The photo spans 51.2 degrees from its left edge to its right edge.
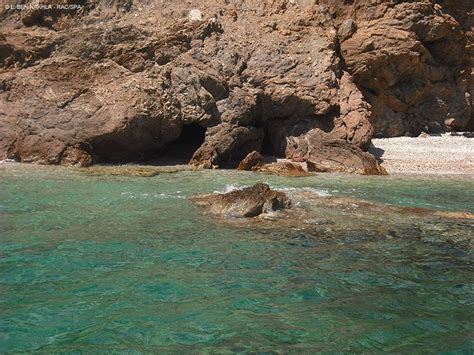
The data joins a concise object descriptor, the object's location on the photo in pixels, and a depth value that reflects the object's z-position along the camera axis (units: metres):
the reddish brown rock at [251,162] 18.78
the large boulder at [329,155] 18.53
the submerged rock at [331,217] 8.27
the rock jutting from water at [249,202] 9.41
